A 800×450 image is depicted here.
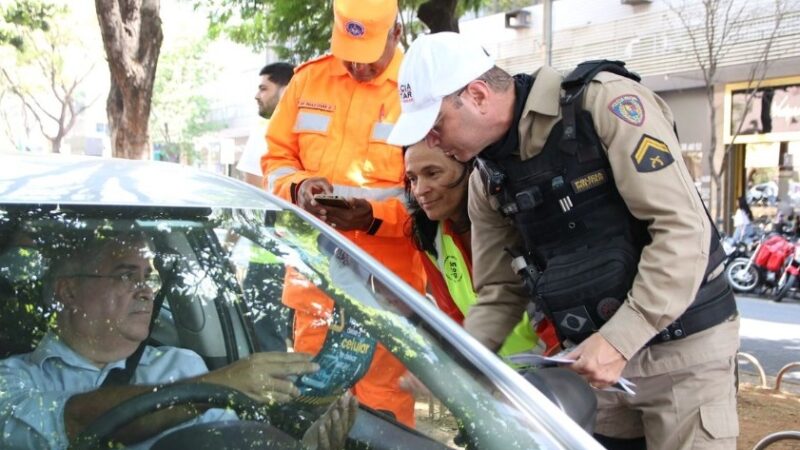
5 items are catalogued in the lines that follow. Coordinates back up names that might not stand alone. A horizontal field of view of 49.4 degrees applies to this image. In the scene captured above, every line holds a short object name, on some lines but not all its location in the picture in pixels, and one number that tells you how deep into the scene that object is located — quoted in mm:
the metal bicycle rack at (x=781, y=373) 5479
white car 1694
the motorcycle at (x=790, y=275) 12031
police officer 2053
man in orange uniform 3180
